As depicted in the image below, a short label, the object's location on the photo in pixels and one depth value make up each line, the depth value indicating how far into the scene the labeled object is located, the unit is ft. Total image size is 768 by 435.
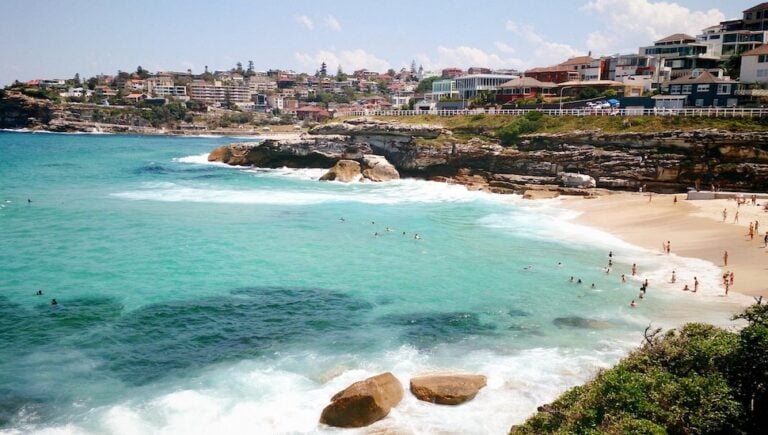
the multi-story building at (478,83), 305.12
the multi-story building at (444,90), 334.89
